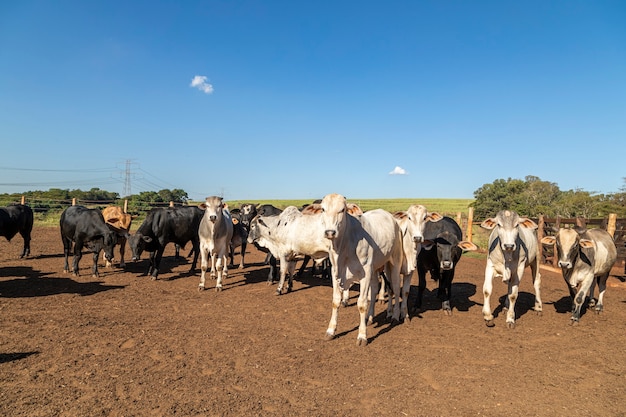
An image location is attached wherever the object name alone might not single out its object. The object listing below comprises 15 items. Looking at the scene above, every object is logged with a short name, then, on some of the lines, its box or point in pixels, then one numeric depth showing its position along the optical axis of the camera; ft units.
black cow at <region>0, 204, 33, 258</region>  43.96
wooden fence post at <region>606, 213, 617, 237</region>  42.29
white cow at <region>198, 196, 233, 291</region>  33.01
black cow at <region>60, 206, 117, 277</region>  36.29
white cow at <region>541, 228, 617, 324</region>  25.99
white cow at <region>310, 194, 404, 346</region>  19.88
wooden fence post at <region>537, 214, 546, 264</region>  51.19
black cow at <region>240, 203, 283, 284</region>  37.60
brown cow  40.37
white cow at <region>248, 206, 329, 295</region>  33.96
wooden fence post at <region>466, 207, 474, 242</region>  66.90
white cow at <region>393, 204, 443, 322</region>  24.86
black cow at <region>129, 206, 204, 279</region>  38.01
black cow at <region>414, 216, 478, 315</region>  26.40
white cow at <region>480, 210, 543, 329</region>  23.94
